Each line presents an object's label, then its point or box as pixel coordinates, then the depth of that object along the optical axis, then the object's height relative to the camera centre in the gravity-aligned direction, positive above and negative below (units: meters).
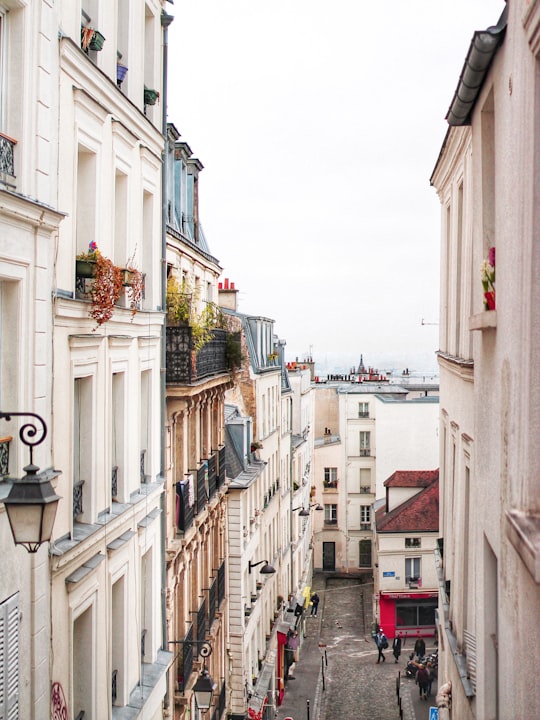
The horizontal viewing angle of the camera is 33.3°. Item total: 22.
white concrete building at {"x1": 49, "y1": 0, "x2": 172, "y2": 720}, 10.53 -0.33
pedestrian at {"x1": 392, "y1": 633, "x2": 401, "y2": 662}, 40.22 -13.25
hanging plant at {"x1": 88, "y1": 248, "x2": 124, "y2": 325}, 10.98 +0.76
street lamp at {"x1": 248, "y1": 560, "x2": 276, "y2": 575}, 29.12 -7.07
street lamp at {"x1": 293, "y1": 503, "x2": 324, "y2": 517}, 47.05 -8.44
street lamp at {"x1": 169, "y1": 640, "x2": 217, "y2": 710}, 16.39 -6.12
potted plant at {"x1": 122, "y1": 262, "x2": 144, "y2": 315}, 12.41 +0.94
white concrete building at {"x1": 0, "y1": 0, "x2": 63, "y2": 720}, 8.54 +0.50
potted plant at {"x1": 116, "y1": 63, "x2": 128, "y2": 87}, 12.84 +3.99
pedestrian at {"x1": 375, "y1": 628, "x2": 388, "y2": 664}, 39.66 -13.03
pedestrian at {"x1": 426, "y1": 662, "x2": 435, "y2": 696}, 34.03 -12.57
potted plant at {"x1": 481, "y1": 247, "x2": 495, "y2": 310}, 8.23 +0.67
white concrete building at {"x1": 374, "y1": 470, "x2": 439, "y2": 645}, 44.44 -9.99
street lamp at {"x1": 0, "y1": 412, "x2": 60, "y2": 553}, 6.69 -1.16
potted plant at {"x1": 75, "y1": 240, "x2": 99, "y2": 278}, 10.95 +1.04
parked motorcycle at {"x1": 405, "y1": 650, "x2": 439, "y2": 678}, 36.61 -12.96
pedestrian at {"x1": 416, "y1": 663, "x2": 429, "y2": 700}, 33.62 -12.20
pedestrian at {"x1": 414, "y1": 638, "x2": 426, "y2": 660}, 39.95 -13.14
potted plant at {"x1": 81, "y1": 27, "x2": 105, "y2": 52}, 11.16 +3.91
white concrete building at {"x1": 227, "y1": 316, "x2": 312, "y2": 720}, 27.09 -6.43
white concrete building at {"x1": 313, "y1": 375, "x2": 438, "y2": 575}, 59.25 -8.79
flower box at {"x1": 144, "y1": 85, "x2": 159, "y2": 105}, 14.58 +4.13
